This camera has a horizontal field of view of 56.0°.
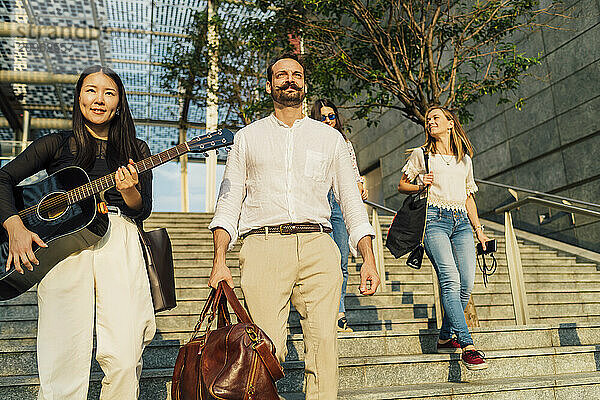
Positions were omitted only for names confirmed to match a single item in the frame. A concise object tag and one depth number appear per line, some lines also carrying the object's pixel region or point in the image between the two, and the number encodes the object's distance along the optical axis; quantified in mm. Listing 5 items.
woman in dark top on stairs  2266
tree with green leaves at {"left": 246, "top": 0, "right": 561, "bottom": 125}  6648
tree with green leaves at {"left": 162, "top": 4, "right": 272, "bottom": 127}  13508
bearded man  2471
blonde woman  3859
